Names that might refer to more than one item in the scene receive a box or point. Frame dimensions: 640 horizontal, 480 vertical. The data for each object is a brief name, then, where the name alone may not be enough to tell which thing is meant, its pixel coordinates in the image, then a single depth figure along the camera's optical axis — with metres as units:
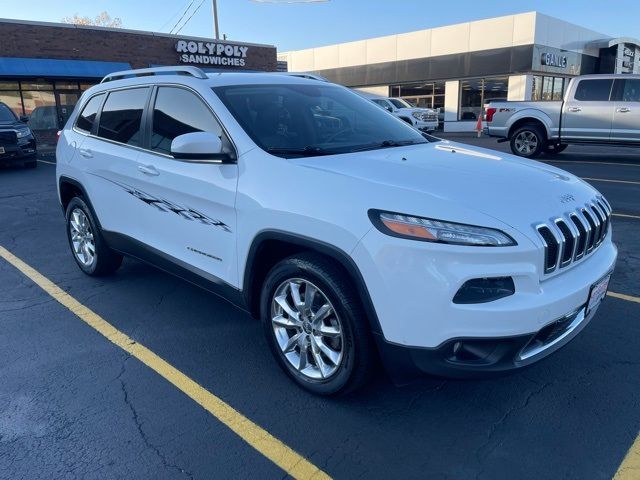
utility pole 28.45
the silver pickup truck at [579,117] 12.15
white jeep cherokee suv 2.31
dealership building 25.70
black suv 12.62
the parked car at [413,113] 21.75
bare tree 59.28
